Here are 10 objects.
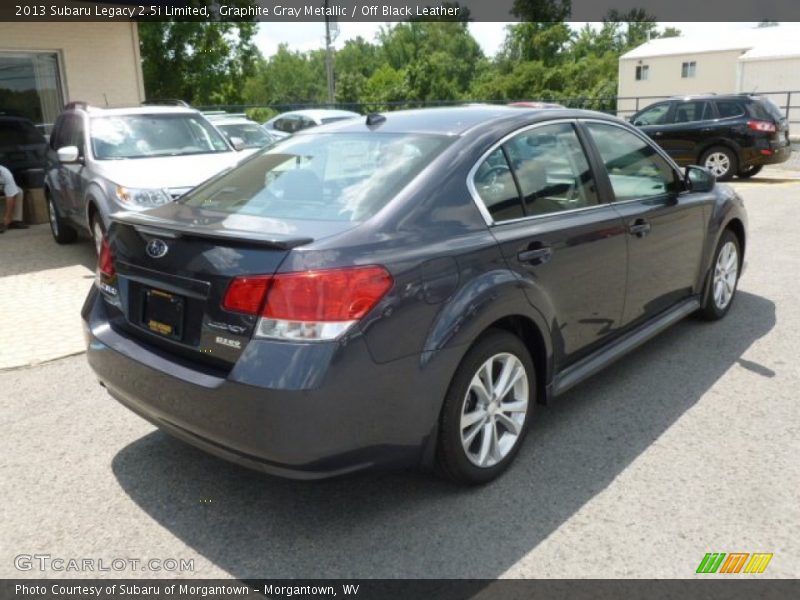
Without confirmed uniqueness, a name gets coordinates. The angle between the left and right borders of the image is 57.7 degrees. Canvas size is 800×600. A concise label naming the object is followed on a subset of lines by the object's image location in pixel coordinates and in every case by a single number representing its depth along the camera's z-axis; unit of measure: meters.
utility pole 32.69
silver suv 7.13
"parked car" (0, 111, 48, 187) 11.44
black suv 14.37
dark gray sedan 2.66
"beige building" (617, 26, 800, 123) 34.31
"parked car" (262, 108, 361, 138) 18.17
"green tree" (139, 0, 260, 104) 33.31
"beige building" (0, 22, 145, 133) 12.77
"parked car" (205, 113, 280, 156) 13.99
